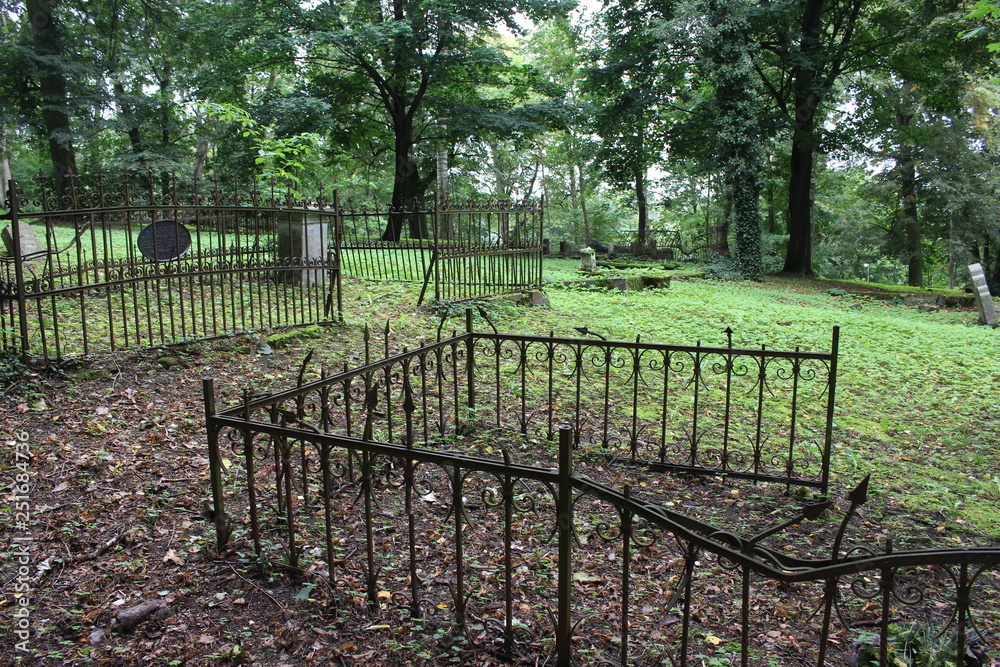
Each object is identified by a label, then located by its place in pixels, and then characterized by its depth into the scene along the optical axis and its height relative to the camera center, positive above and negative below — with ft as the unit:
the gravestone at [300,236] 32.24 +0.50
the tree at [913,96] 60.34 +17.24
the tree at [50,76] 53.52 +15.13
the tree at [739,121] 64.85 +13.41
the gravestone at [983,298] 42.20 -3.78
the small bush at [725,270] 67.77 -2.90
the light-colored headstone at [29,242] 33.39 +0.23
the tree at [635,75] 74.18 +21.21
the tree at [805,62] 67.97 +20.75
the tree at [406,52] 59.72 +19.77
